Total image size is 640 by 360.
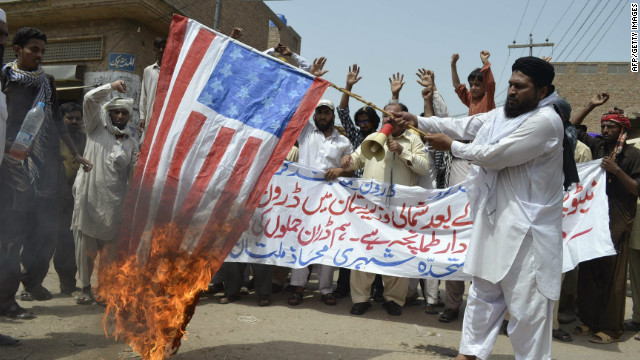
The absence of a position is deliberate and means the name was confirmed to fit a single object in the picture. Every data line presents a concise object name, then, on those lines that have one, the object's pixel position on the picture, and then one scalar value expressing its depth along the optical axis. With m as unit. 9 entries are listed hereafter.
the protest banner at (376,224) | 4.79
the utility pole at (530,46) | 28.98
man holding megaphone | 5.04
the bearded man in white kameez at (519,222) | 3.08
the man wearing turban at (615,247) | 4.66
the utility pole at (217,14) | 12.28
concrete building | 11.22
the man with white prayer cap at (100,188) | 4.91
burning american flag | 2.91
